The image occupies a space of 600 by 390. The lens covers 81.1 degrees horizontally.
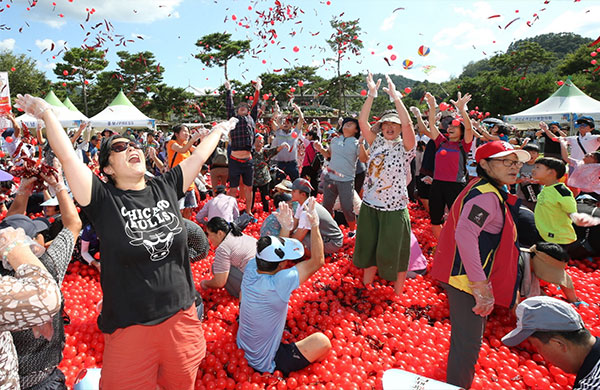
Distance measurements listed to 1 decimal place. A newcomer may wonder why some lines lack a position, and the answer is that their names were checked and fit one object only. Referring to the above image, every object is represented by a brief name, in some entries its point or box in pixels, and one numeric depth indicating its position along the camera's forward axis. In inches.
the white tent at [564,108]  554.3
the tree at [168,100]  1531.7
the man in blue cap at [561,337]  62.7
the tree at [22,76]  1289.4
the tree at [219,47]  1485.0
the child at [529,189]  240.5
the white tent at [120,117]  613.7
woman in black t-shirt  74.8
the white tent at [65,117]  606.9
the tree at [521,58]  1594.5
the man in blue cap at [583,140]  265.9
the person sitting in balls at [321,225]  191.2
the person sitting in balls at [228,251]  157.9
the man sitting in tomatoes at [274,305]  107.1
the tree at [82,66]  1325.0
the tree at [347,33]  1016.9
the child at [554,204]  165.2
